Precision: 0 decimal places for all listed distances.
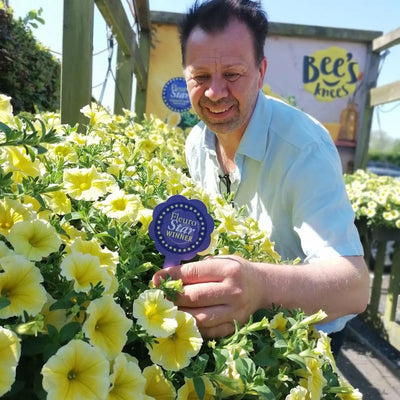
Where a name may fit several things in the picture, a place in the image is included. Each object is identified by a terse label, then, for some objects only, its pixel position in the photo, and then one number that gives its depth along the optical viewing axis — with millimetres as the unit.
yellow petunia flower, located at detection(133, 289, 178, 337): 661
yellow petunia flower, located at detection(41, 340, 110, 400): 552
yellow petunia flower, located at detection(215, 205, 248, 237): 975
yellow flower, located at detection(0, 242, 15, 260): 646
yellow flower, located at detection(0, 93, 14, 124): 845
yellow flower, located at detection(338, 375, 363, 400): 770
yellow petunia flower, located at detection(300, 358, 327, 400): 710
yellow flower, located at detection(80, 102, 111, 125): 1561
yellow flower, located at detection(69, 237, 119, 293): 713
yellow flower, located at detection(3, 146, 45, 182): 776
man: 1168
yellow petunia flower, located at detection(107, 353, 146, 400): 602
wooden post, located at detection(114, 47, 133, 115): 3664
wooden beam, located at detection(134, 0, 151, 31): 4426
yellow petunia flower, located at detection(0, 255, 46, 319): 602
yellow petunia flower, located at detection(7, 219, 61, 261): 663
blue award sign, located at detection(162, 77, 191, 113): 5926
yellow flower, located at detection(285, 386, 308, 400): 674
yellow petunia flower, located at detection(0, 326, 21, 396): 521
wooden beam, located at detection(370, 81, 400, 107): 4720
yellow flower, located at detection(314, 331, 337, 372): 760
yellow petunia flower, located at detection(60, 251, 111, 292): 654
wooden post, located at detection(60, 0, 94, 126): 1679
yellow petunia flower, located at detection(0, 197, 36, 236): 707
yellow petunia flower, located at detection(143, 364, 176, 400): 653
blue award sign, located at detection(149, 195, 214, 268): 805
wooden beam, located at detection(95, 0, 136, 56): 2277
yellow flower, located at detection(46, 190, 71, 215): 844
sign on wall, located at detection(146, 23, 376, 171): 5957
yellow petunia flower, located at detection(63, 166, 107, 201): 860
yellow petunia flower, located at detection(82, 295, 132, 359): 617
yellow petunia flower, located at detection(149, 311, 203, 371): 665
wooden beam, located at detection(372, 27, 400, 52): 5061
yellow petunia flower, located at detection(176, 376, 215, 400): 663
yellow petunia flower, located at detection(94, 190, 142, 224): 827
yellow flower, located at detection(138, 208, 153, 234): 842
